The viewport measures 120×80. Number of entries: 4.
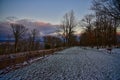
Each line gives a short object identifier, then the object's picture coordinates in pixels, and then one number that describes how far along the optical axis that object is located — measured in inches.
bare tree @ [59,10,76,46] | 1121.0
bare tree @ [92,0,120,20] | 342.2
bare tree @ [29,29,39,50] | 938.3
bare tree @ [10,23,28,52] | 844.1
